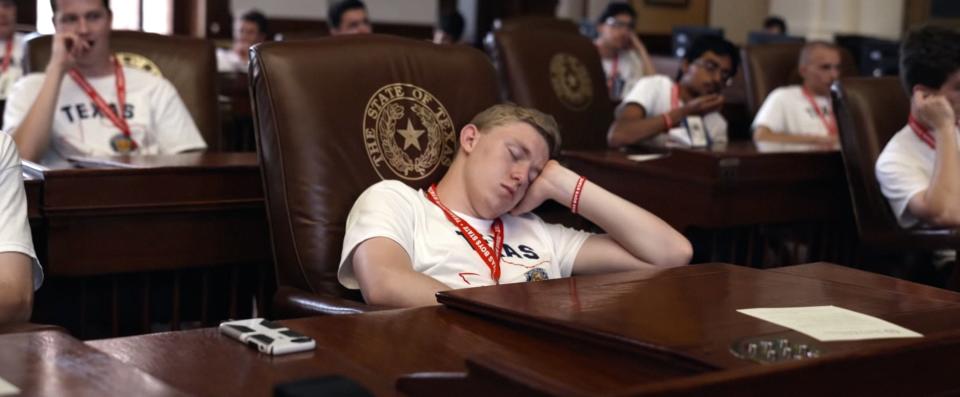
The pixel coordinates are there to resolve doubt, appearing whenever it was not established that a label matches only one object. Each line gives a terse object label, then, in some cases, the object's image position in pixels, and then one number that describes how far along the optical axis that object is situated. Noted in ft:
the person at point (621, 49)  20.97
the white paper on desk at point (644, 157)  11.64
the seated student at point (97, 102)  11.17
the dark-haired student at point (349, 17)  17.65
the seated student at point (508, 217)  7.48
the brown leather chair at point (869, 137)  11.45
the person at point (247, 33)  23.77
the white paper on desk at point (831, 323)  4.72
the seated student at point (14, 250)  6.12
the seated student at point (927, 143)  10.48
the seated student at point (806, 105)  15.92
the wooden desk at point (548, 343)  4.30
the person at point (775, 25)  30.55
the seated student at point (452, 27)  25.54
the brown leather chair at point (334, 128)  7.68
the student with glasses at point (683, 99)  13.47
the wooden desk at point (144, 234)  8.30
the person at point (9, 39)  17.91
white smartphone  4.77
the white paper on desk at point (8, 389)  3.84
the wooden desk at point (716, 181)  11.32
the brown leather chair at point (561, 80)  13.56
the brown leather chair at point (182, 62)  12.03
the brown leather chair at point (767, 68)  17.40
